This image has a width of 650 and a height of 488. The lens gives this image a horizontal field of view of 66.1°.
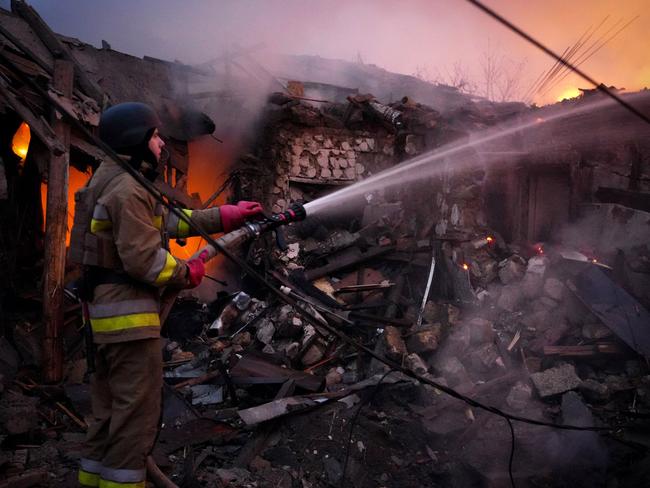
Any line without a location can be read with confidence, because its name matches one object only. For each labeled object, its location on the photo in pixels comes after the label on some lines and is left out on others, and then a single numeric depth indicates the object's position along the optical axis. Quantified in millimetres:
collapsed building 4340
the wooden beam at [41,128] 5082
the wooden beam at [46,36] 6305
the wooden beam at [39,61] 5719
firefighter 2717
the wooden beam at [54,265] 5137
